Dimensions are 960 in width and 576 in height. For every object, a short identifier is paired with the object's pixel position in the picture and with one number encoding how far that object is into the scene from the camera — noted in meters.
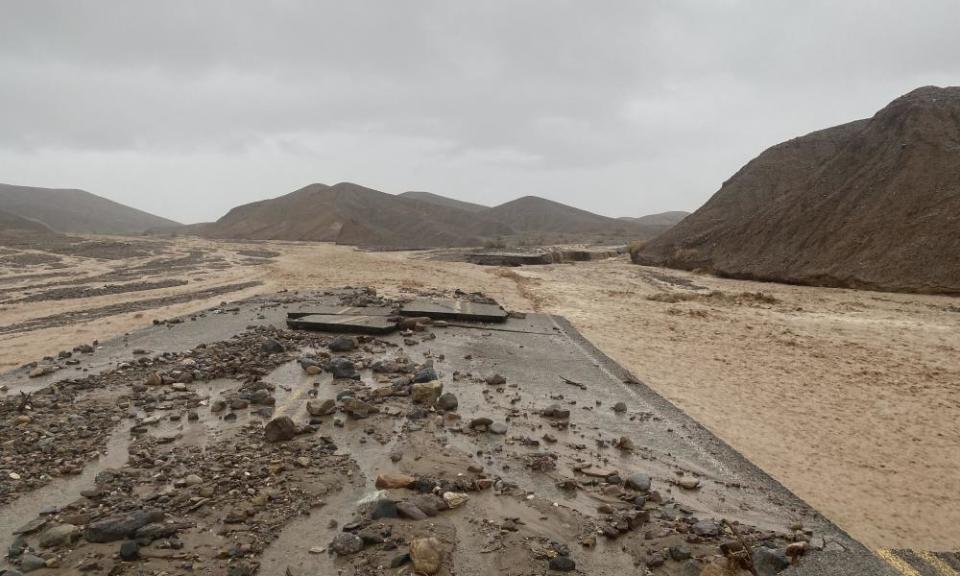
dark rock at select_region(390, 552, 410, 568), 2.88
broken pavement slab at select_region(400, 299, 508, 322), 10.71
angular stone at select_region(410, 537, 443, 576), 2.84
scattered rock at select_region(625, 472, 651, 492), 3.95
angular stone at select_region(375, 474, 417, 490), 3.77
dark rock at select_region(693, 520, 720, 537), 3.35
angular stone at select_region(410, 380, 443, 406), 5.70
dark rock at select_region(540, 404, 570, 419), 5.50
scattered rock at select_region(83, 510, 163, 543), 3.00
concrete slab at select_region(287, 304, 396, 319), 10.11
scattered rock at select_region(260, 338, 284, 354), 7.64
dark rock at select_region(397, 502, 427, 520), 3.36
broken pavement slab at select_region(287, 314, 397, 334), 9.16
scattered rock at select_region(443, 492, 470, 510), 3.56
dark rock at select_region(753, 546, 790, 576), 2.97
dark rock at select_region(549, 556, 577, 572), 2.96
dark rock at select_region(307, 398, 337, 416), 5.12
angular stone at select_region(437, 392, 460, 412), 5.54
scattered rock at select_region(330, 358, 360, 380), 6.50
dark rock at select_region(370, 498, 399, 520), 3.36
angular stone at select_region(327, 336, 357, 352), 7.98
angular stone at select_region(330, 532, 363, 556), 2.98
